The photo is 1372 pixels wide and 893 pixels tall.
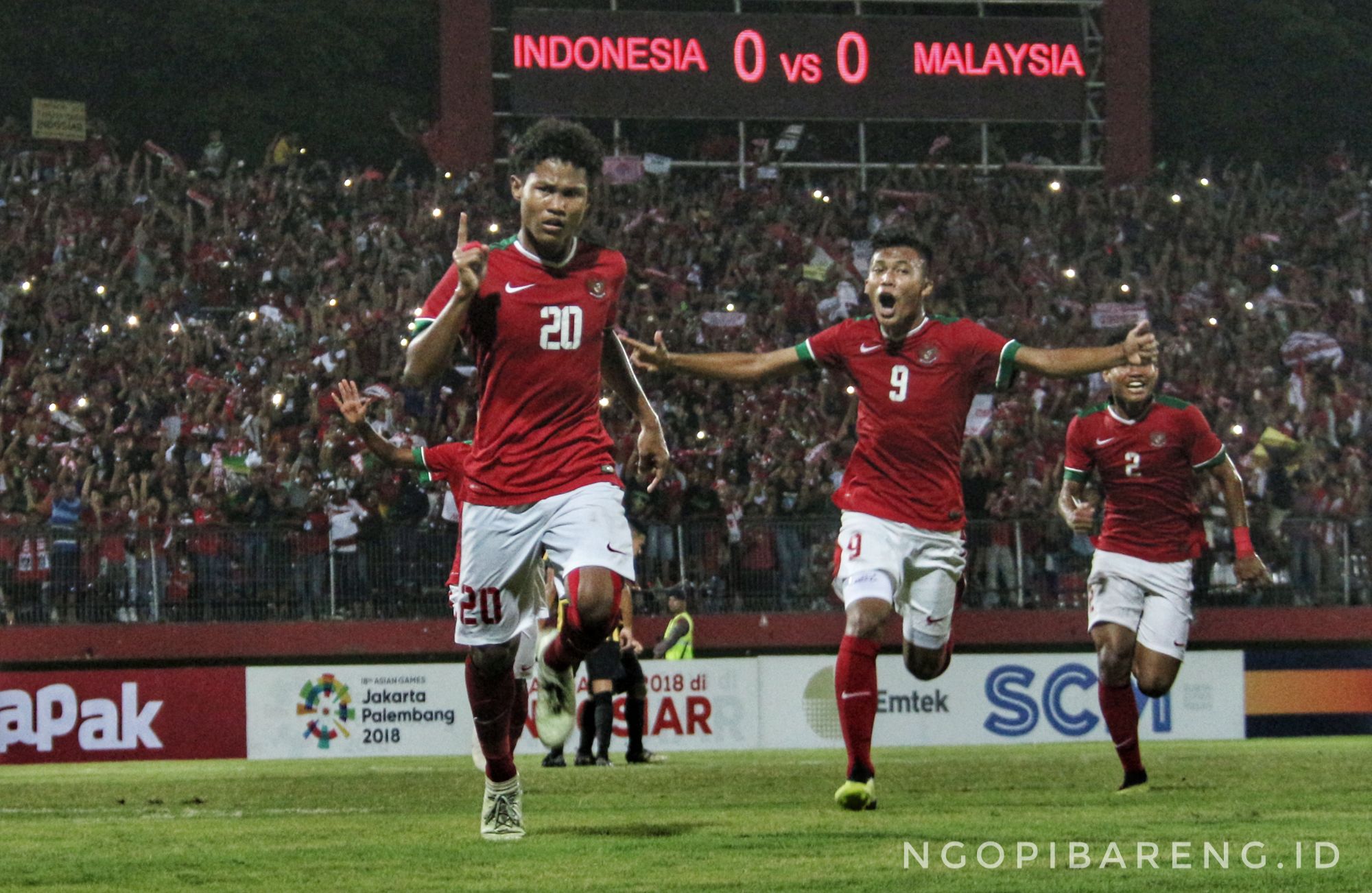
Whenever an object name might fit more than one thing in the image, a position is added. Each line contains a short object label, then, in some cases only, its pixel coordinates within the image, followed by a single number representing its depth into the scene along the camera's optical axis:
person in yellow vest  20.33
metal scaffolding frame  33.41
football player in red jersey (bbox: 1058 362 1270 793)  12.29
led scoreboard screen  33.22
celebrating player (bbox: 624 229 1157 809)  10.09
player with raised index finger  8.24
